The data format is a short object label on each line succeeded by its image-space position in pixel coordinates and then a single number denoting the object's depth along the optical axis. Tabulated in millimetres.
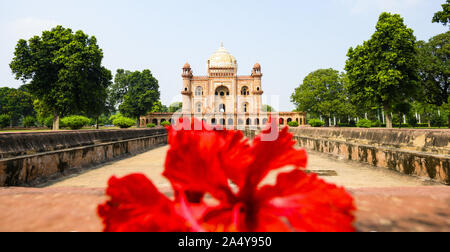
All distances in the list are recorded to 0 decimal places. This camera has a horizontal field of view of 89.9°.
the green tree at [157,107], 39038
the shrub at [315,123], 26438
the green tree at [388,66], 15594
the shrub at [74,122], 16656
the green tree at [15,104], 41469
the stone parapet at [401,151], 2562
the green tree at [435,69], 17766
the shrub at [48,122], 40134
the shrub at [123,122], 18484
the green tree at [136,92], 34500
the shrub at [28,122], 38875
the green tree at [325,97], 30453
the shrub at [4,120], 36219
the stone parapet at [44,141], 2818
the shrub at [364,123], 24688
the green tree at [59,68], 16234
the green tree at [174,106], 58256
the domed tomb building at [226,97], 39500
